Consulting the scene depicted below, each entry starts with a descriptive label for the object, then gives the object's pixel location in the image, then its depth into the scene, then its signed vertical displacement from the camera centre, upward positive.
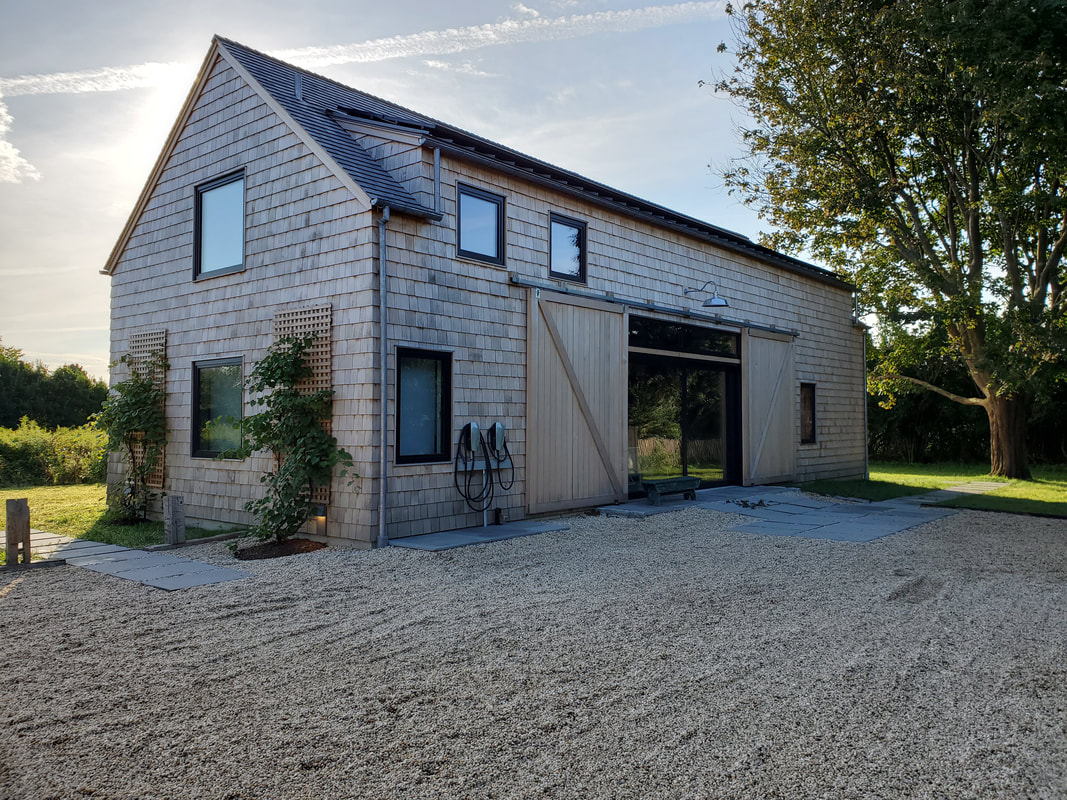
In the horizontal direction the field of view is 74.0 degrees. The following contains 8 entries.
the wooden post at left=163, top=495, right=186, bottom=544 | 7.88 -1.07
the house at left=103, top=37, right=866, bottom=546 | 7.83 +1.64
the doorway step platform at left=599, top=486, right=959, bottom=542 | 8.95 -1.29
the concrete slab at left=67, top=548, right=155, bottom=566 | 6.96 -1.37
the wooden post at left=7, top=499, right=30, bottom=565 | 6.72 -1.04
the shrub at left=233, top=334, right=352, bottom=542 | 7.76 -0.17
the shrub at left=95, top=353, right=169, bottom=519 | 10.02 -0.04
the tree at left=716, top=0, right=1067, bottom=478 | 13.72 +5.44
